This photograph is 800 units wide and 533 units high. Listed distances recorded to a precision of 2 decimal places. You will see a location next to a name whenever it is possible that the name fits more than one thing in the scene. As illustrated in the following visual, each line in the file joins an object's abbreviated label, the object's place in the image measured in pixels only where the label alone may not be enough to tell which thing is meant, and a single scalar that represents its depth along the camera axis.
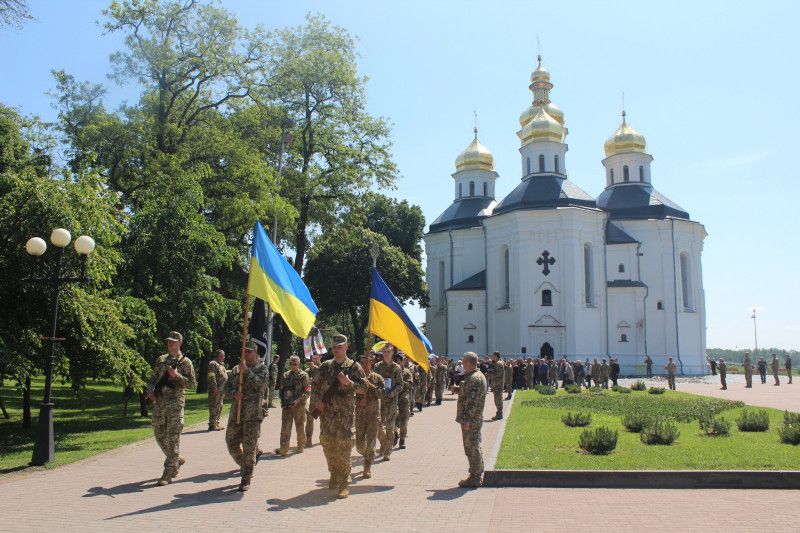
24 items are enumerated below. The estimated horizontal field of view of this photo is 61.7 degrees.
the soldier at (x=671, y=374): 32.59
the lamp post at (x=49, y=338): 11.23
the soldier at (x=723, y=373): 32.78
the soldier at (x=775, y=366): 35.37
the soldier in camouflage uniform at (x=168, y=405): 9.58
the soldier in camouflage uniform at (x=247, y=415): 9.10
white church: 49.72
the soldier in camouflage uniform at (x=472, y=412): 9.27
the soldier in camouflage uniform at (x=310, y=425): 13.74
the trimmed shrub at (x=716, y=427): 13.20
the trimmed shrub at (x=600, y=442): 11.02
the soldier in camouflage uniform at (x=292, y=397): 12.38
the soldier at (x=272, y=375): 17.06
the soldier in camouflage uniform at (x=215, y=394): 16.45
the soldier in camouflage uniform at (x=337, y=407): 8.88
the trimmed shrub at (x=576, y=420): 15.39
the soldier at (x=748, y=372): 32.66
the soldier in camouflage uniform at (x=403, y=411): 13.09
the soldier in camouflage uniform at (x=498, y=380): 18.80
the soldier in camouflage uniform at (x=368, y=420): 10.09
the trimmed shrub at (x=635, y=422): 13.96
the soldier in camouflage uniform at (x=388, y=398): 11.81
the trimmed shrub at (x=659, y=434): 11.94
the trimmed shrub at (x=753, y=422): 13.81
